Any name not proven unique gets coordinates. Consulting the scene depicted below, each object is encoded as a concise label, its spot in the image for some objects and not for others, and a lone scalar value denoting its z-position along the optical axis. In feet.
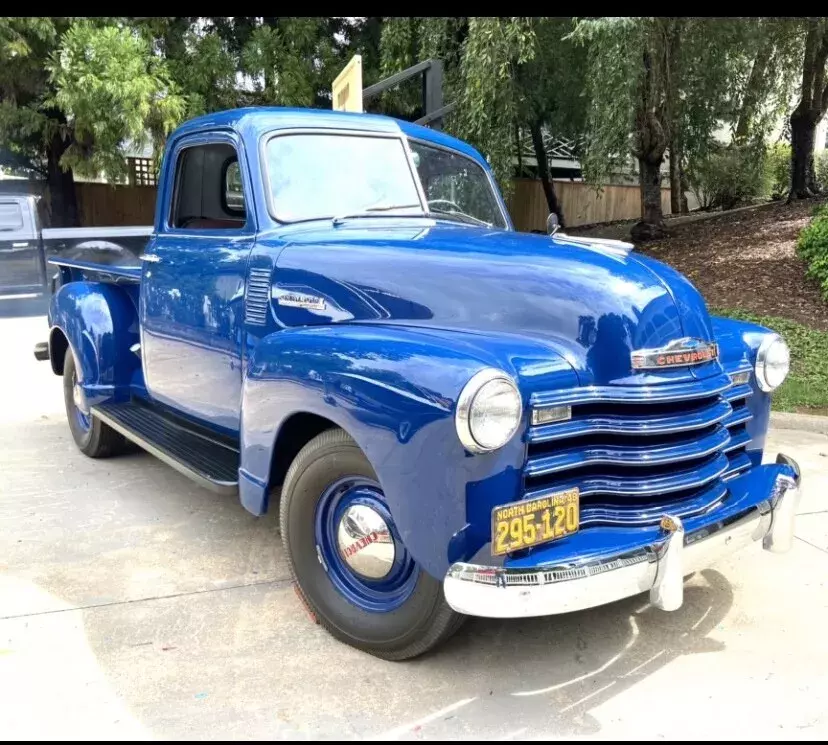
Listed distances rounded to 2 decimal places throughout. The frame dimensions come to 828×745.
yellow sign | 21.36
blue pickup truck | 7.80
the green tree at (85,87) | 36.45
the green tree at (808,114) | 38.67
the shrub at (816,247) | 27.55
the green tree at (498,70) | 30.89
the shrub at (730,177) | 50.24
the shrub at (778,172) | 54.75
